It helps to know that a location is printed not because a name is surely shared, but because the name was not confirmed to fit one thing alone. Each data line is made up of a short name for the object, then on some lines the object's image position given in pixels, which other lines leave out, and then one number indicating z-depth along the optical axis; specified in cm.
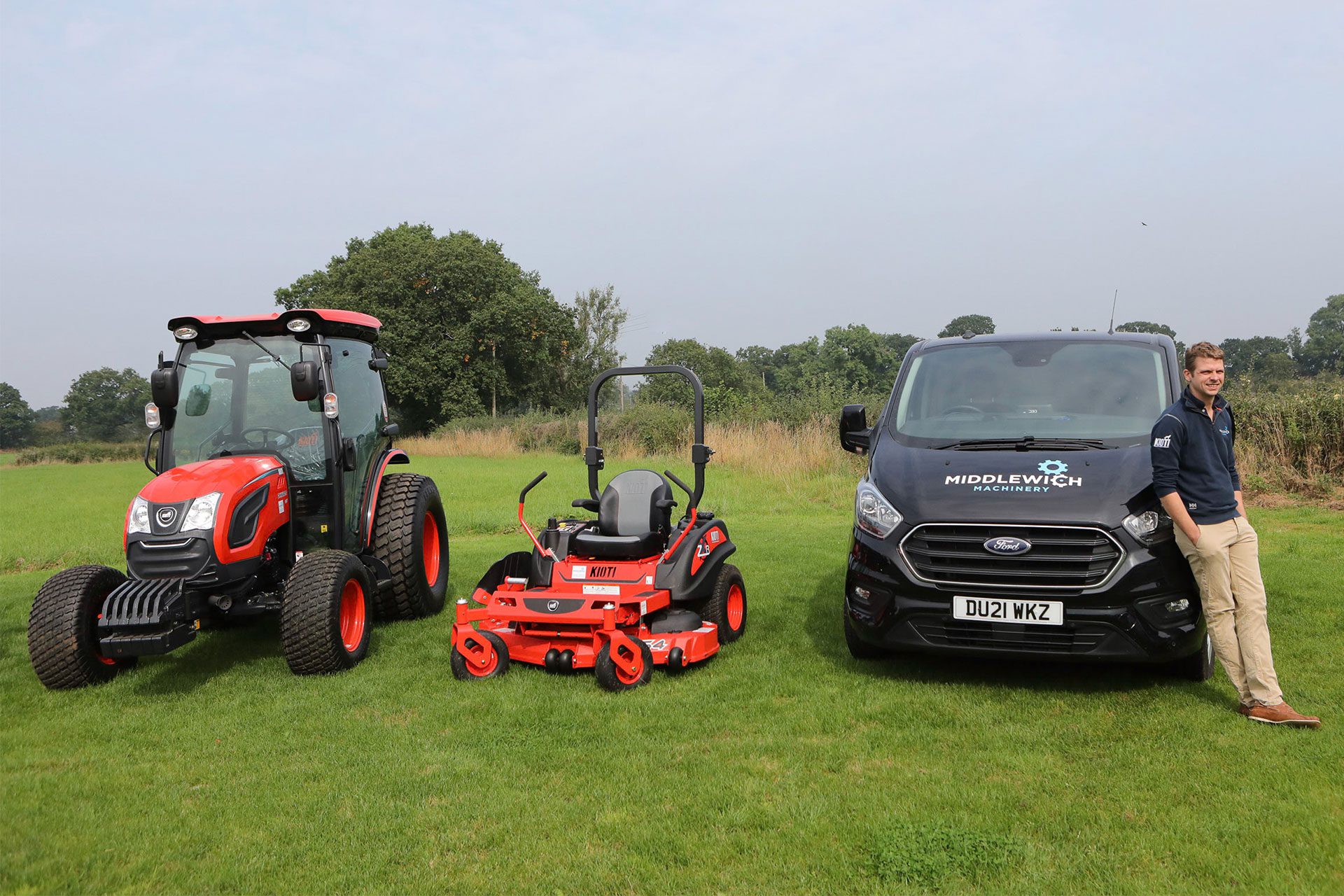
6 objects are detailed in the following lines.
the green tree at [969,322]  5931
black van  475
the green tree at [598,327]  5069
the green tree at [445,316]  4169
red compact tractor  543
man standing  458
